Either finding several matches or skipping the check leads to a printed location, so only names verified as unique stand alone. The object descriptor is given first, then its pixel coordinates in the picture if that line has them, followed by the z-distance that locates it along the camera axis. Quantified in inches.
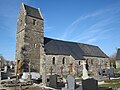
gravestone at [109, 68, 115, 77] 573.2
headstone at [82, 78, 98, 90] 259.1
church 687.5
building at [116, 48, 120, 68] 1222.6
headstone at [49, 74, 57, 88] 361.4
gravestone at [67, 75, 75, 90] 277.2
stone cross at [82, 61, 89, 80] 363.1
